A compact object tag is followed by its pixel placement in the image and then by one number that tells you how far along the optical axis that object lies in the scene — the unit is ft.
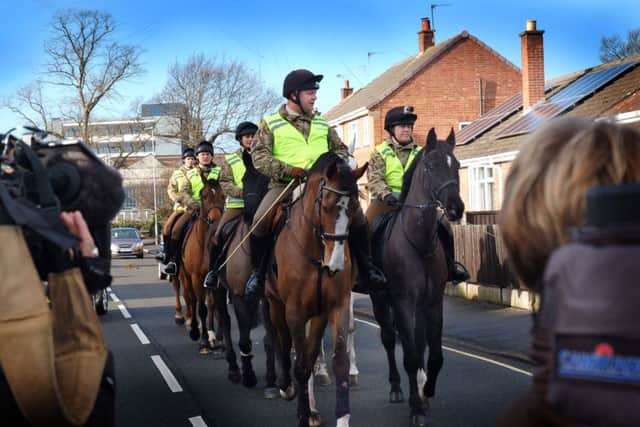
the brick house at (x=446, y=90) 147.33
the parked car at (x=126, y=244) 142.89
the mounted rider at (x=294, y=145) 27.43
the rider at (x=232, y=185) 36.06
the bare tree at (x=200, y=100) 182.39
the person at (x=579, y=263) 6.56
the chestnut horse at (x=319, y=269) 23.66
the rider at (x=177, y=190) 47.88
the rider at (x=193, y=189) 44.60
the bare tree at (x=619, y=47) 177.68
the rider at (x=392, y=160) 32.32
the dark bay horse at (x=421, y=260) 27.25
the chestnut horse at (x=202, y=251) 41.29
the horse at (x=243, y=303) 31.63
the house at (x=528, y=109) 84.89
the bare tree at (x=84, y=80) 167.43
